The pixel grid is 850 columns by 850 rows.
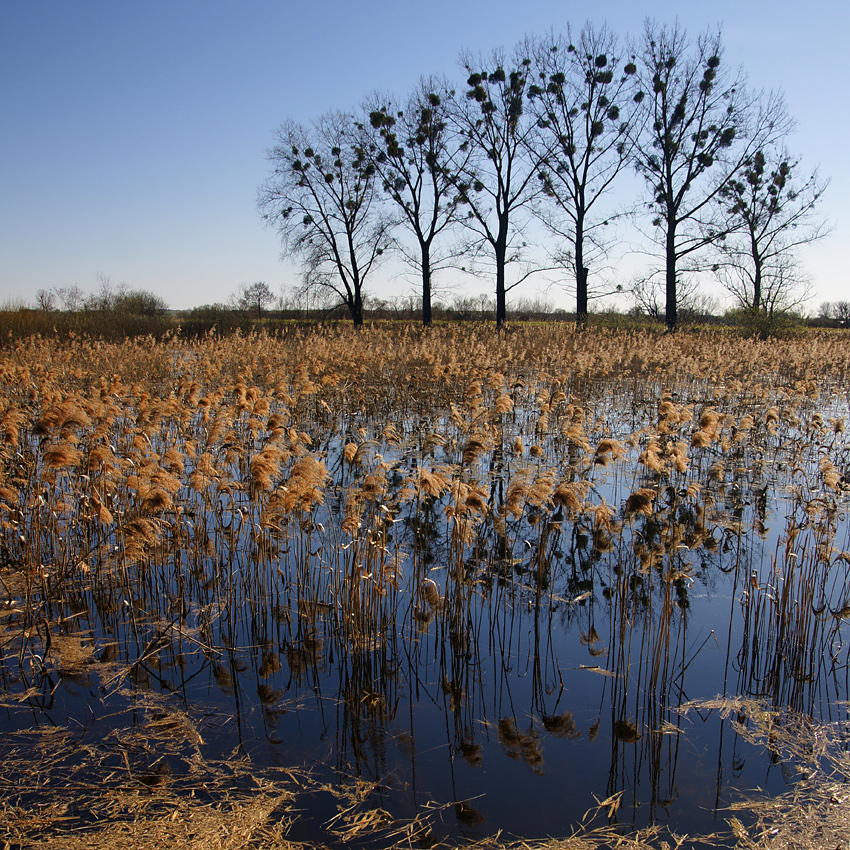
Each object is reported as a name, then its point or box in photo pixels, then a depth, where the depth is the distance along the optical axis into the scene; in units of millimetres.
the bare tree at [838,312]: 55144
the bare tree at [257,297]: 36112
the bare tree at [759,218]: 30172
